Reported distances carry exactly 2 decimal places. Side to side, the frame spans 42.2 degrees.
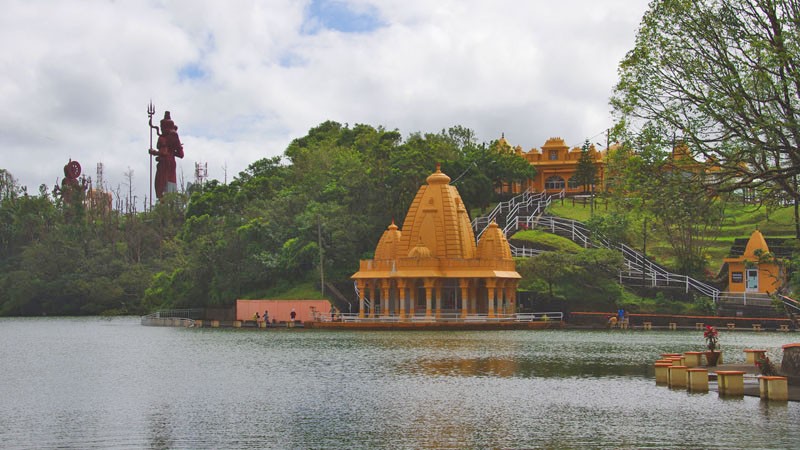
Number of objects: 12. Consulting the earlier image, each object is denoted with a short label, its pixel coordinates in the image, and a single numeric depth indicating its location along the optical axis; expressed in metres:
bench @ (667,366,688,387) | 27.86
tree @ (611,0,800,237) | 25.06
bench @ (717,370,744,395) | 25.28
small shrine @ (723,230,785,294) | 61.25
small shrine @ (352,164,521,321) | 61.59
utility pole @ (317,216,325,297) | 67.50
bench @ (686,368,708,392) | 26.44
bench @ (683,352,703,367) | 31.34
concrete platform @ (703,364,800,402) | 25.01
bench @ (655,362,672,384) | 28.73
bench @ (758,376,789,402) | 24.02
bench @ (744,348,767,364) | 29.74
